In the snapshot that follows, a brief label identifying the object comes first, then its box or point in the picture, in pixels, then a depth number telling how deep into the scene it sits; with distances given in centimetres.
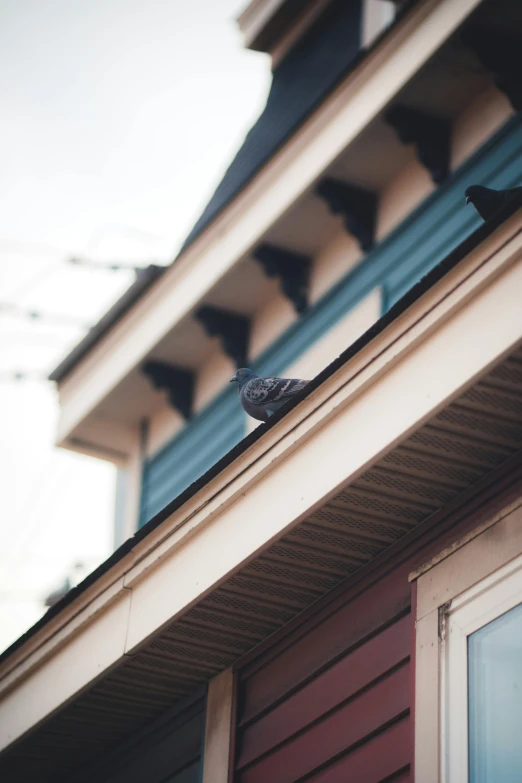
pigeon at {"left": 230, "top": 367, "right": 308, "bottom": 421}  580
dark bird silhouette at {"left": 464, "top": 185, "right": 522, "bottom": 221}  470
